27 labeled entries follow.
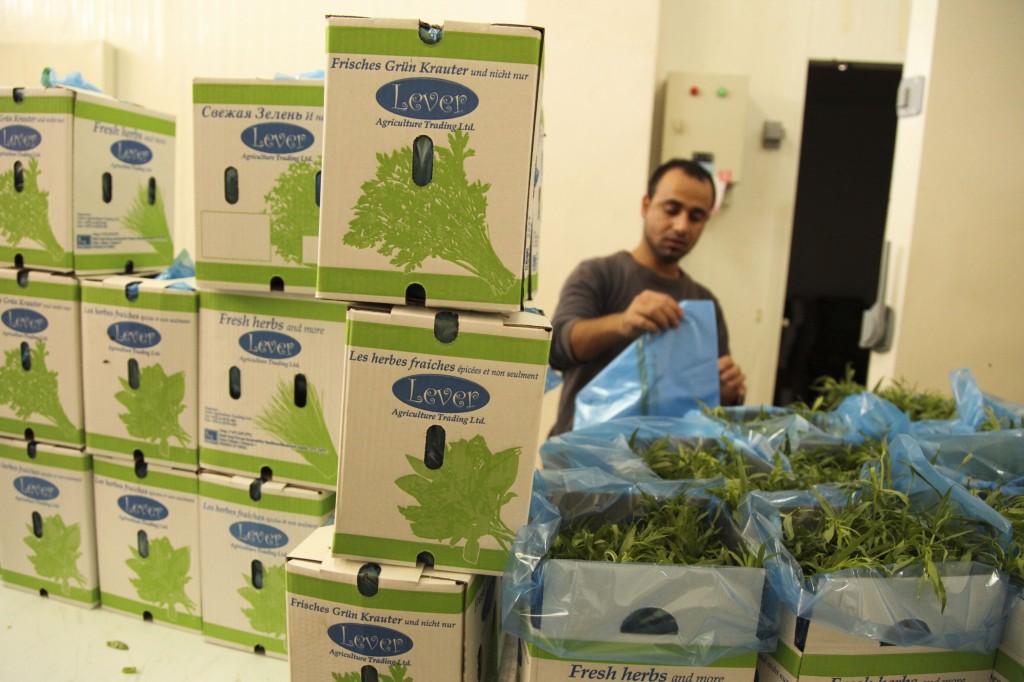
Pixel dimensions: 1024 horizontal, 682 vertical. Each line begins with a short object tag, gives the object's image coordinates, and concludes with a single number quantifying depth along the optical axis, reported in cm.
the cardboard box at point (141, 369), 127
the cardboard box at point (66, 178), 137
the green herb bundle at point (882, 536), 88
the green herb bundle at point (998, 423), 140
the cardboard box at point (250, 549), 122
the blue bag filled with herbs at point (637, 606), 84
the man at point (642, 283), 194
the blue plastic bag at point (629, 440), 125
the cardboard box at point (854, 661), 84
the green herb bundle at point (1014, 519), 89
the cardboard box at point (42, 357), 138
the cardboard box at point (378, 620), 92
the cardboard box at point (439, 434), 92
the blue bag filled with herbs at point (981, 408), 142
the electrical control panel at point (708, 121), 282
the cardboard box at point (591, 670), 86
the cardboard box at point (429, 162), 91
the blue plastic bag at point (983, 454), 125
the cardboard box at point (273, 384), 119
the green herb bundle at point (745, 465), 115
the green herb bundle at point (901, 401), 165
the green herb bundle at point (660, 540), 92
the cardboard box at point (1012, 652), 86
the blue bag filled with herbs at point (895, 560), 83
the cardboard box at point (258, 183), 117
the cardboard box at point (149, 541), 132
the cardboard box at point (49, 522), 141
